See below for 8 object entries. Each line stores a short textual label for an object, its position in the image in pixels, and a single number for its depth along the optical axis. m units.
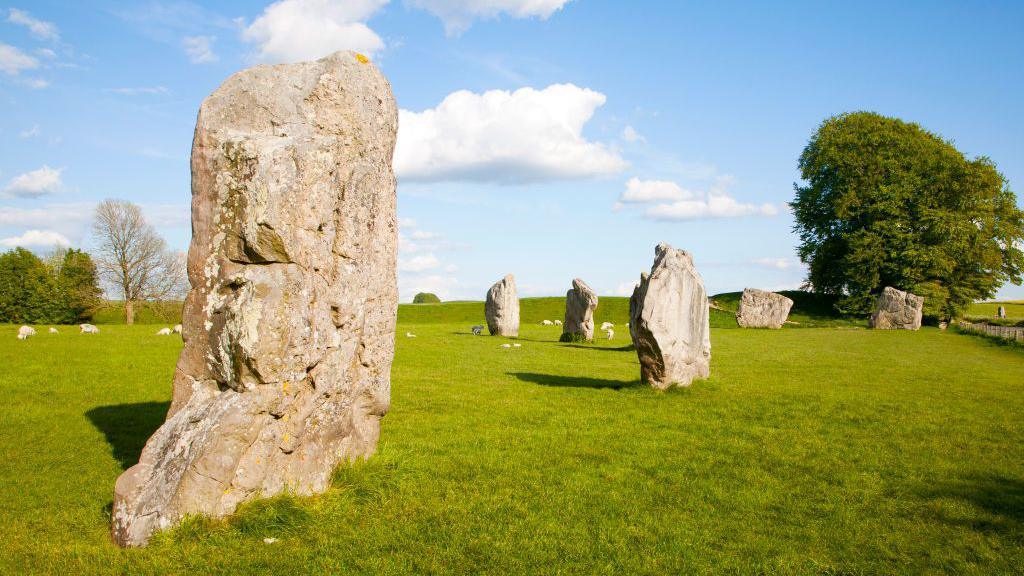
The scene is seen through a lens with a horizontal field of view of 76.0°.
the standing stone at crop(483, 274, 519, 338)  29.28
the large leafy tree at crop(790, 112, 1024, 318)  39.94
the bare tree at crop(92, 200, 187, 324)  39.78
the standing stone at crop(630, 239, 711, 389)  13.39
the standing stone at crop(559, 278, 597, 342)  27.09
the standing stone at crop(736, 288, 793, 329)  36.88
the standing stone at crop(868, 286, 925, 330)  35.19
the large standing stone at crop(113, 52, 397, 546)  6.17
